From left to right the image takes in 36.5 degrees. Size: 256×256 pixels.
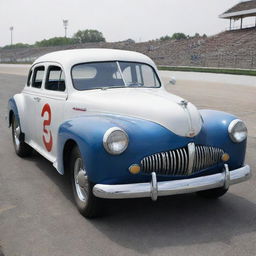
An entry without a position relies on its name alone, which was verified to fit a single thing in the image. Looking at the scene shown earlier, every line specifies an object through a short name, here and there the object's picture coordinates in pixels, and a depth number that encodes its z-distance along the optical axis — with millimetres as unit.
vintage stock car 3578
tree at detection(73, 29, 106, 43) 150000
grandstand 39531
